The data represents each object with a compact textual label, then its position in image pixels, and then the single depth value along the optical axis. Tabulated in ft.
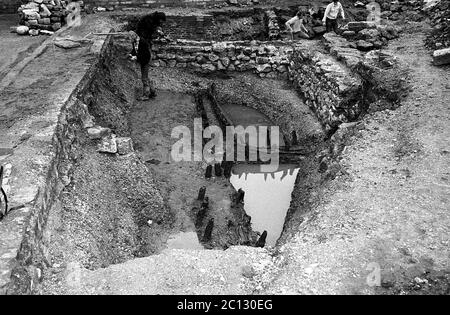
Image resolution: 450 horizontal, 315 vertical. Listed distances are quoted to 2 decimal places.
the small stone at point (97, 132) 23.71
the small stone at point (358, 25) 35.47
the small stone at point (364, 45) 32.71
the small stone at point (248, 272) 14.20
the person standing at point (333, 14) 37.93
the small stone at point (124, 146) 23.97
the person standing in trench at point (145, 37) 31.39
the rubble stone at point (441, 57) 26.58
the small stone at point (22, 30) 37.21
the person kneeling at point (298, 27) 39.88
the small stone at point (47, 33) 37.36
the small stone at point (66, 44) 32.89
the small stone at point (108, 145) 23.36
